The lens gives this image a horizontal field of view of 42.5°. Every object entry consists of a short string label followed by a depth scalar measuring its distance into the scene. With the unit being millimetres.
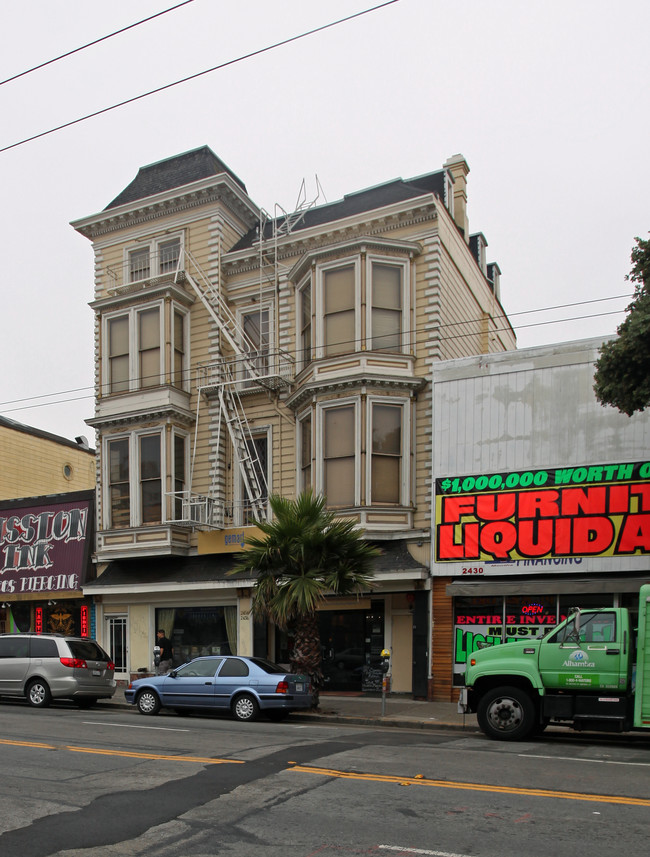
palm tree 17344
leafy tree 14141
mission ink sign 25484
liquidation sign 18094
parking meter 16528
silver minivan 18391
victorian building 21000
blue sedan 15992
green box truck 12391
